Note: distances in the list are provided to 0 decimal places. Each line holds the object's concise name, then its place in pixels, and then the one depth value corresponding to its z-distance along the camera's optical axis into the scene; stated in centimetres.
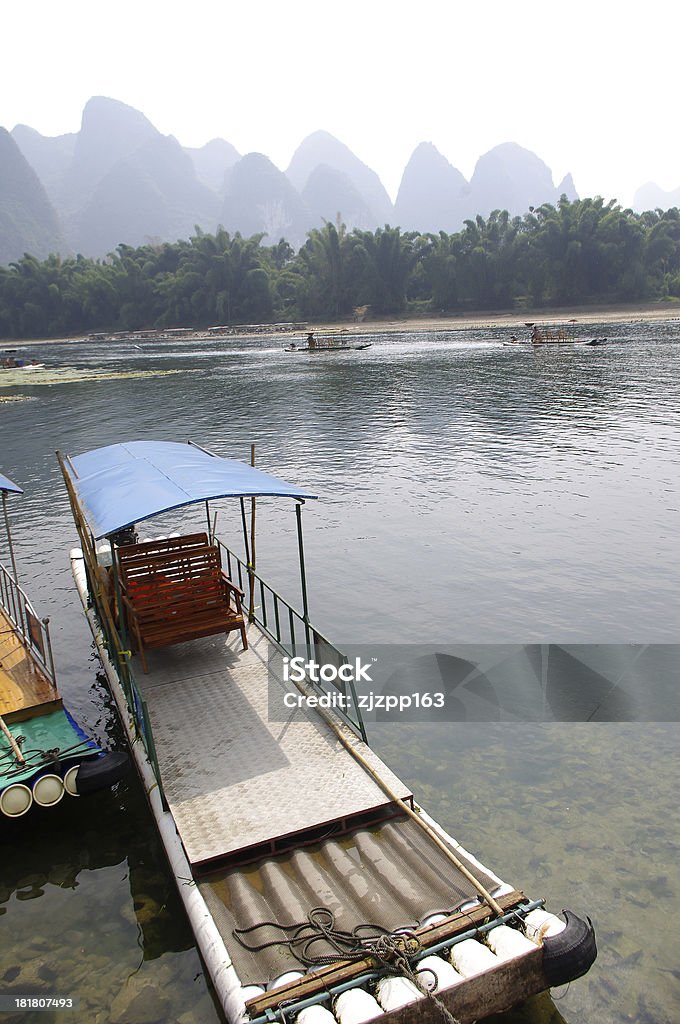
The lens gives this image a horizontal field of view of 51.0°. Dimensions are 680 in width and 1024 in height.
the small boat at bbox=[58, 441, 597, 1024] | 568
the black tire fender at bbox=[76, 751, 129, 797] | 854
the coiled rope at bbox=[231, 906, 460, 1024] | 563
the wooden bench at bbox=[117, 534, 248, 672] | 1065
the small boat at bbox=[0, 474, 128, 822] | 838
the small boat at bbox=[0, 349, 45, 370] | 8188
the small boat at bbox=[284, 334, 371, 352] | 8500
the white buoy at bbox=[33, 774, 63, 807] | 838
